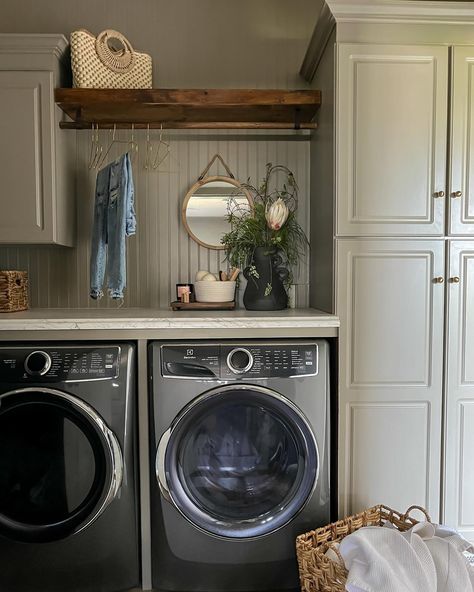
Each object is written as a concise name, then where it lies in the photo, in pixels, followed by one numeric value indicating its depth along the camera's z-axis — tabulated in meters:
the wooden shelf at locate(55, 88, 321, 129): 2.03
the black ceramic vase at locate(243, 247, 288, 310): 2.05
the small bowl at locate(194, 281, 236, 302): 2.11
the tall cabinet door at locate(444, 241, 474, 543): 1.83
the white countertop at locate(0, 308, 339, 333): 1.72
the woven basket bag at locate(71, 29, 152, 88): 2.05
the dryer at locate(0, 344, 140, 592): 1.66
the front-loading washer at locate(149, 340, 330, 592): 1.68
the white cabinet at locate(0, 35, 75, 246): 2.00
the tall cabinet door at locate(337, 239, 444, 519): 1.81
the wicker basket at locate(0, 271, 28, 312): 2.01
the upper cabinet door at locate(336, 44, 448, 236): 1.81
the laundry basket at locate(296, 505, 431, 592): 1.46
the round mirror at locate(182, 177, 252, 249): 2.36
